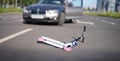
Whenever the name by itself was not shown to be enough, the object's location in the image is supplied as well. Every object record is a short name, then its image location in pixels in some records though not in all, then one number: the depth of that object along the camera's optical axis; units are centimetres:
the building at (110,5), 5296
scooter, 272
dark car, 546
